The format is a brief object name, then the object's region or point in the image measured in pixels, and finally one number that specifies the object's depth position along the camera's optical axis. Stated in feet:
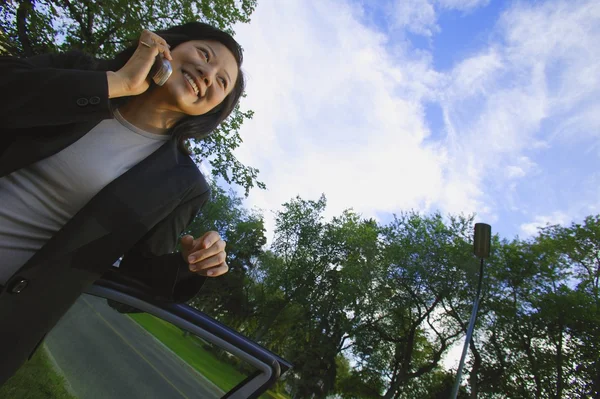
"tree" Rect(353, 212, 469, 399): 81.76
